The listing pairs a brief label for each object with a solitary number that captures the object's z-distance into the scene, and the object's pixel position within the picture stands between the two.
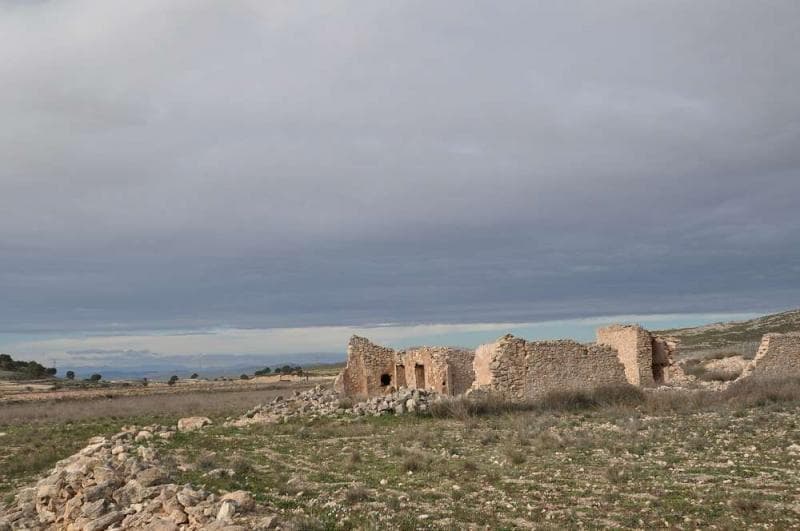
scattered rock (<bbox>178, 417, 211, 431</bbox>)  23.86
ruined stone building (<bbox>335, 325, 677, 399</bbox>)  23.61
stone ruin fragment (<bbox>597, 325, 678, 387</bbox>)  26.00
